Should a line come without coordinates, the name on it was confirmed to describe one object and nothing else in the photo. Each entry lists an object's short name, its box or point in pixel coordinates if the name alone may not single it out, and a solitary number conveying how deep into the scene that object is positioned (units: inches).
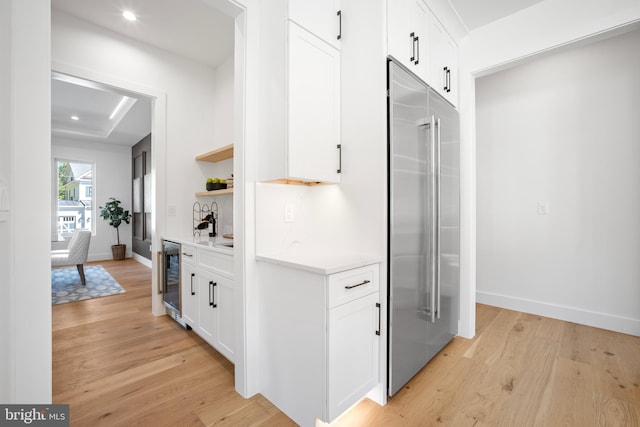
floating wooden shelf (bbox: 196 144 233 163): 109.8
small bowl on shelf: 118.0
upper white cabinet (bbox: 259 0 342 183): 64.1
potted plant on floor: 257.4
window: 254.4
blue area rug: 146.7
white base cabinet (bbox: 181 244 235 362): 80.6
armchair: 166.6
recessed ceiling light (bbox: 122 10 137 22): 100.7
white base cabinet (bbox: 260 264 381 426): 55.4
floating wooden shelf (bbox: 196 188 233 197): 108.0
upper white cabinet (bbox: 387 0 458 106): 70.1
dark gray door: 235.5
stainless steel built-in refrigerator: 68.0
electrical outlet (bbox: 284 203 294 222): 75.8
